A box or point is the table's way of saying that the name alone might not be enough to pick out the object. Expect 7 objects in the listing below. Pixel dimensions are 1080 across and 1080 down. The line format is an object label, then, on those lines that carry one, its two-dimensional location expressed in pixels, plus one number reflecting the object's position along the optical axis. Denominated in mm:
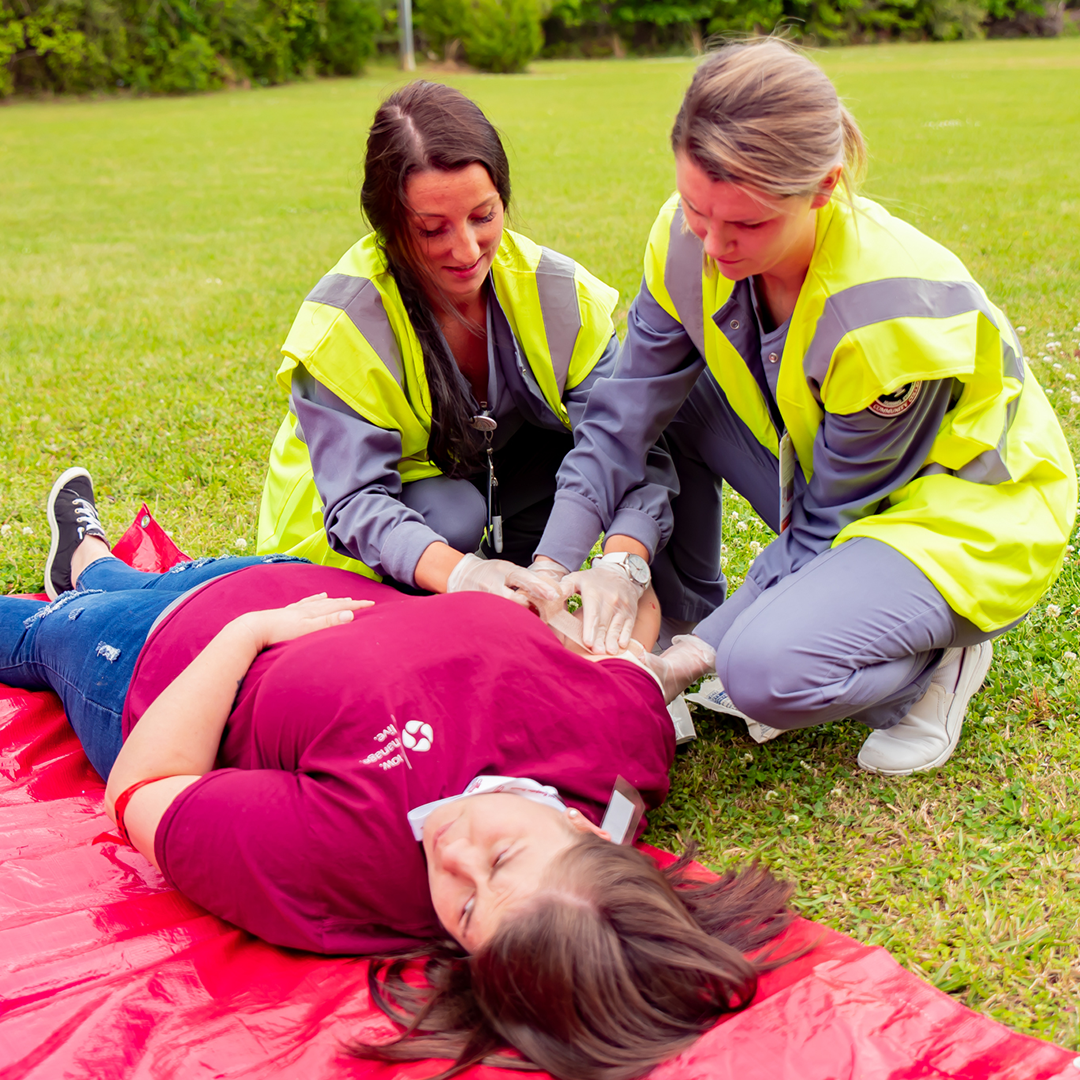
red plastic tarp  1661
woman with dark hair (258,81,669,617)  2607
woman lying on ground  1626
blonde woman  2079
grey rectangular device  1998
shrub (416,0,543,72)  30797
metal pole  29359
